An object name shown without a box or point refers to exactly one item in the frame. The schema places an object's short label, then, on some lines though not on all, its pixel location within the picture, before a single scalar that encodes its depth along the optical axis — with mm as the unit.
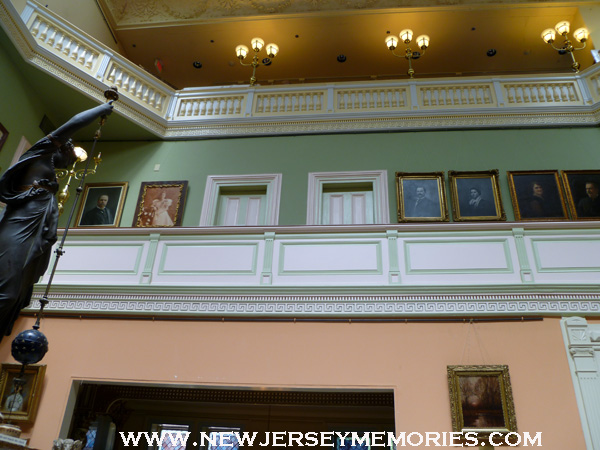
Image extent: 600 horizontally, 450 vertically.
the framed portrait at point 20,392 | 6598
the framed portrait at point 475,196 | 8906
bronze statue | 4082
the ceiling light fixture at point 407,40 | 12688
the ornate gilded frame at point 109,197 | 9906
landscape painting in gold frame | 5988
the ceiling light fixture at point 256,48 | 13016
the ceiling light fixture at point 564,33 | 12086
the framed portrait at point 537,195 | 8852
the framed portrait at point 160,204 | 9625
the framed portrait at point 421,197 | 8984
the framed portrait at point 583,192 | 8781
